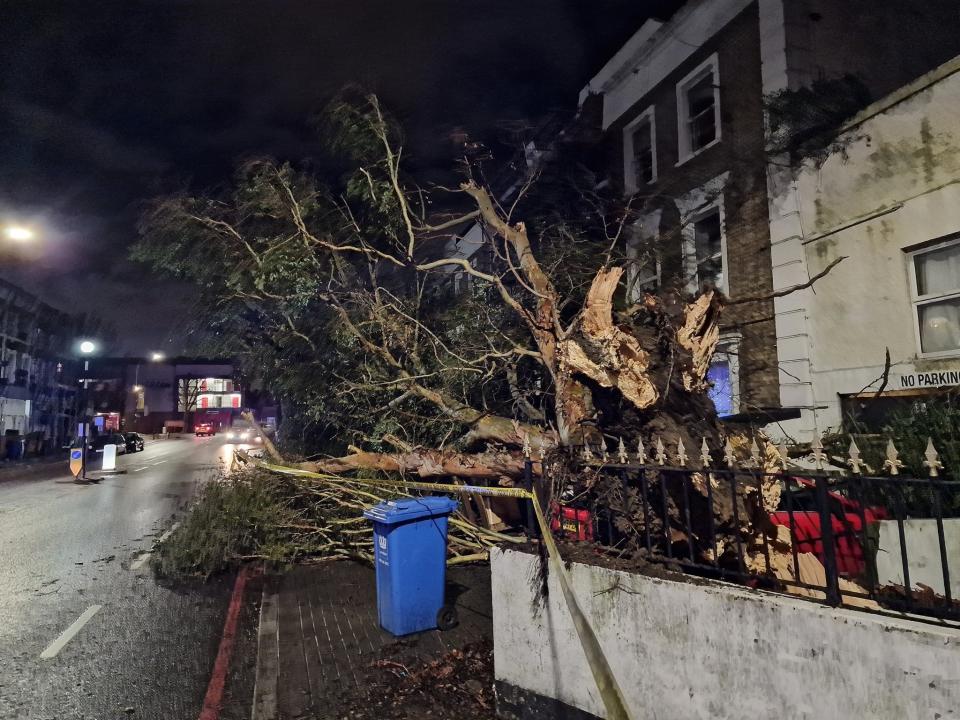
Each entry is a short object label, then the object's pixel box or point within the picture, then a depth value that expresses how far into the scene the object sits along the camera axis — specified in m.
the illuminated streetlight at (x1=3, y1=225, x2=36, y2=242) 12.01
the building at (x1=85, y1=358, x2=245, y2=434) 62.62
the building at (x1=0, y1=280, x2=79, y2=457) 31.88
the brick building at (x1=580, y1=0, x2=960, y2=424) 9.20
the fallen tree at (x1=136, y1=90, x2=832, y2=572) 5.05
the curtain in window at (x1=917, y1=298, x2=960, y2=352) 7.10
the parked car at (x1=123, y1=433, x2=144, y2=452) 34.53
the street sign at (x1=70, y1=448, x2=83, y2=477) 19.09
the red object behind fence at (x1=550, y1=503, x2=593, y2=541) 4.52
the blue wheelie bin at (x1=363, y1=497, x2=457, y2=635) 5.26
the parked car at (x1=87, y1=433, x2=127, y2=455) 31.48
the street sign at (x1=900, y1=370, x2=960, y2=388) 6.87
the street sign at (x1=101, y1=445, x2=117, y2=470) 22.17
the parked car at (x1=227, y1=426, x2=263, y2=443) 42.51
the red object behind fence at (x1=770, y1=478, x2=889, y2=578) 4.95
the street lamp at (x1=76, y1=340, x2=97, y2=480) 19.27
